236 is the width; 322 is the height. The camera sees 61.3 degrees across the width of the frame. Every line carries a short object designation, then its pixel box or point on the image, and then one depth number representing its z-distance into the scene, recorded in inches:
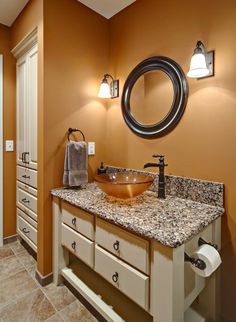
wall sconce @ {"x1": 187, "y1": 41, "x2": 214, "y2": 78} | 45.3
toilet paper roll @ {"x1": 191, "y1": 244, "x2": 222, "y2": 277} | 34.3
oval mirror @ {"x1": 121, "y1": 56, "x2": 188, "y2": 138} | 54.6
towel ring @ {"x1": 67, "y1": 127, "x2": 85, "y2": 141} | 66.1
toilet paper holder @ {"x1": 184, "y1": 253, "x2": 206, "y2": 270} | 34.7
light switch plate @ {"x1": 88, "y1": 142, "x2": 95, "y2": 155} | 72.9
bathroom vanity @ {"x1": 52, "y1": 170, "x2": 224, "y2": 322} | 33.7
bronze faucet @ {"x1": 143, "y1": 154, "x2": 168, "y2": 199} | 53.2
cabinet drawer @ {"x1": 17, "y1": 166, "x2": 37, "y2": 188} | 70.4
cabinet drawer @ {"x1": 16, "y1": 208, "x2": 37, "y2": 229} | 72.4
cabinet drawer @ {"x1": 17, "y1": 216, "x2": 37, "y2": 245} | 71.9
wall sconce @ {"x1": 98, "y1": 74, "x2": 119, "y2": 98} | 69.1
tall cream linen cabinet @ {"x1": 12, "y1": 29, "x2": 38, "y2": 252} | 69.9
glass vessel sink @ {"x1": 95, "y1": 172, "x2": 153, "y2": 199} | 47.4
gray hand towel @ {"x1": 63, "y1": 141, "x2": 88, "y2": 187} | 61.4
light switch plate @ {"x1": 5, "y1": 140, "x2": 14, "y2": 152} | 85.9
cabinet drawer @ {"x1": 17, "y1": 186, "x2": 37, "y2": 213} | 71.8
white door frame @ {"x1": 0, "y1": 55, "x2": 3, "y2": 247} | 82.9
